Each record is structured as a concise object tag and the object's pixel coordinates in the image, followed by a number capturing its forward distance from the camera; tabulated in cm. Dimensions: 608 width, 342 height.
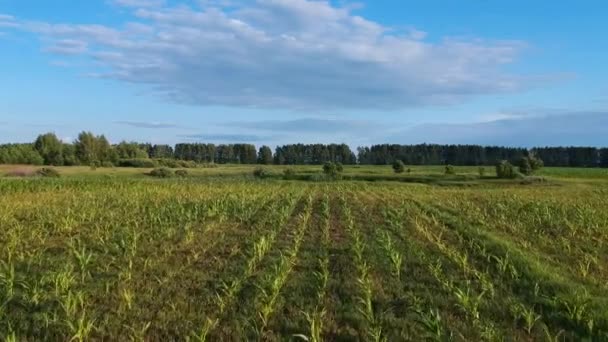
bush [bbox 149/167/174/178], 7163
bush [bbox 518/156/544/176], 6794
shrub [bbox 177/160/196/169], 10556
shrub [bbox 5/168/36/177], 6875
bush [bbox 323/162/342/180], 6701
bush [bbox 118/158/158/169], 10004
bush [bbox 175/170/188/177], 7294
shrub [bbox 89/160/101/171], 10328
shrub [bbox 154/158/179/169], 10324
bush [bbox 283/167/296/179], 6805
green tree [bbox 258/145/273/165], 15675
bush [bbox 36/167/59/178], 6529
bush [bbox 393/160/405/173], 7825
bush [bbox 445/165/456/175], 6870
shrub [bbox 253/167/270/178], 7089
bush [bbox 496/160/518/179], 5950
